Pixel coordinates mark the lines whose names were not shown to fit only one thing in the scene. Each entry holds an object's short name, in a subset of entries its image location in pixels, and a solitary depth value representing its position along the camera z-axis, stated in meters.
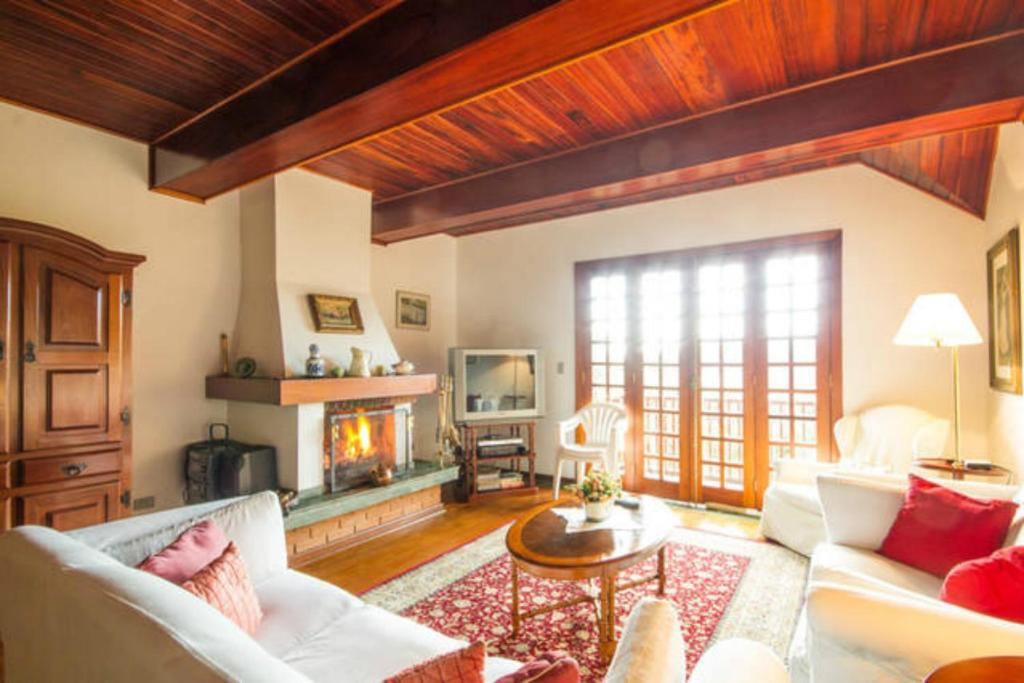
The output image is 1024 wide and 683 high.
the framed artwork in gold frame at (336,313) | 3.76
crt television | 4.66
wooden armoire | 2.40
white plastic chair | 4.25
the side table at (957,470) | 2.64
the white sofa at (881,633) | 1.18
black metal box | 3.26
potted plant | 2.60
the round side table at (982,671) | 0.88
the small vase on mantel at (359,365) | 3.73
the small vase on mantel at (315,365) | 3.47
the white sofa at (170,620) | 0.96
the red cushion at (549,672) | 0.86
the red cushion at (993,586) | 1.38
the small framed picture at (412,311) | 5.14
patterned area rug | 2.33
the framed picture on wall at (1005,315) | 2.50
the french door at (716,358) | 3.94
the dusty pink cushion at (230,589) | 1.45
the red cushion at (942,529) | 1.85
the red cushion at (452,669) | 0.90
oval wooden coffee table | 2.10
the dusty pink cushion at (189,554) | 1.51
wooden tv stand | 4.57
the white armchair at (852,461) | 3.17
